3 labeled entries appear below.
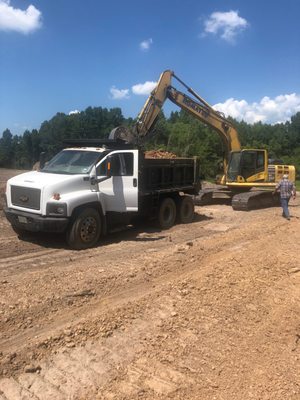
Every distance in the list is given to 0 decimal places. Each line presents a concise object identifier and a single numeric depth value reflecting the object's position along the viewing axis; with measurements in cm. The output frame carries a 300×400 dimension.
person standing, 1475
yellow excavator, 1634
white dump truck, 893
